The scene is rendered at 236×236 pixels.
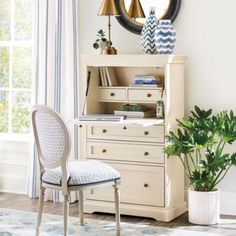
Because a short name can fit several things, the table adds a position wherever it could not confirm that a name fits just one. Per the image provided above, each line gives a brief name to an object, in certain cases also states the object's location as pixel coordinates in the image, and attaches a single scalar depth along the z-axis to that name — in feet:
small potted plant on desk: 19.17
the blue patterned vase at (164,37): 17.87
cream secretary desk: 17.67
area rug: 16.37
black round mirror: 18.91
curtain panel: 19.93
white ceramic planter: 17.29
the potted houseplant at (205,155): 17.19
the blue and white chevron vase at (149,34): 18.31
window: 21.70
